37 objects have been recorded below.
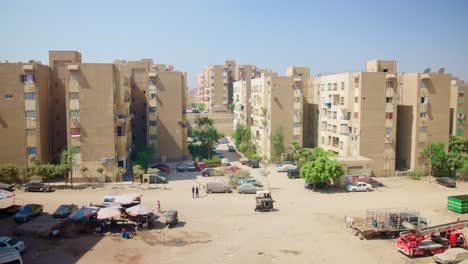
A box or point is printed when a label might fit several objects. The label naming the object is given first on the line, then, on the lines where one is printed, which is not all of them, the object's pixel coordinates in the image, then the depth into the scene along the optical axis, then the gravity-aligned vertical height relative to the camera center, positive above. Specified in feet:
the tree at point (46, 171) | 152.76 -23.46
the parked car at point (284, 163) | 198.51 -25.64
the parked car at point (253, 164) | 203.38 -26.85
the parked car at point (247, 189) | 150.82 -29.32
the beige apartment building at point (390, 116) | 177.68 -1.86
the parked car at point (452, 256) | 85.97 -31.06
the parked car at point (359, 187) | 155.02 -29.19
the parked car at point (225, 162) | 210.51 -27.61
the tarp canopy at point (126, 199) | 120.88 -27.05
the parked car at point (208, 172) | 181.98 -27.88
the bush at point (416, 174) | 177.51 -27.84
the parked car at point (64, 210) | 116.57 -29.84
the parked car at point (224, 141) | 305.73 -23.39
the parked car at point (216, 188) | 151.64 -29.25
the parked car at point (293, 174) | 177.54 -27.71
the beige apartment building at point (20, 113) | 163.84 -1.63
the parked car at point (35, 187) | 151.33 -29.40
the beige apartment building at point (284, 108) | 211.61 +1.62
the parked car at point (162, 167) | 188.24 -27.25
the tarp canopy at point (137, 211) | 109.54 -27.67
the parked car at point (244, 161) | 211.37 -26.45
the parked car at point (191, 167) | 194.19 -27.73
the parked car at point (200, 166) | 197.26 -27.30
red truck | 93.40 -30.81
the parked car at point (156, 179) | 165.73 -28.50
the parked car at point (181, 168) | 193.36 -27.76
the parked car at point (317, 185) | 157.17 -28.87
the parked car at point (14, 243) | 88.56 -29.96
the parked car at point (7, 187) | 146.26 -28.55
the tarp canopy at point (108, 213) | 106.26 -27.54
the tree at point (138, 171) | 164.18 -24.93
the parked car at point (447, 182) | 162.71 -28.42
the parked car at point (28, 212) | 114.42 -30.02
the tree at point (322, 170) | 151.12 -22.34
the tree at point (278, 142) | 207.41 -16.12
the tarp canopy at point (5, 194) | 110.97 -23.99
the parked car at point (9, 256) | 75.05 -27.80
